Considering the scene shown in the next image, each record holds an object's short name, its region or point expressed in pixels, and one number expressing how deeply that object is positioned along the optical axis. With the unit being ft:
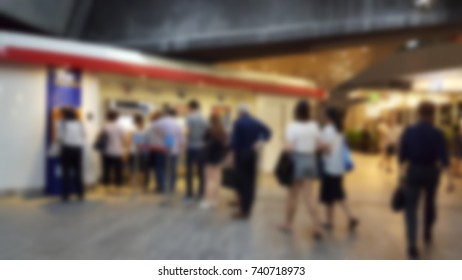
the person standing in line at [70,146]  23.12
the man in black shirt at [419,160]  14.03
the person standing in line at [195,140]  23.40
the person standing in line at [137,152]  26.91
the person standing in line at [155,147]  25.17
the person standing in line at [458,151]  33.25
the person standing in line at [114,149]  25.62
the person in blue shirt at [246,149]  19.42
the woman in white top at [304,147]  16.61
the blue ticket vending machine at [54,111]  25.44
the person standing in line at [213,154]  21.99
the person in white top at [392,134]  39.36
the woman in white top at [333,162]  17.42
